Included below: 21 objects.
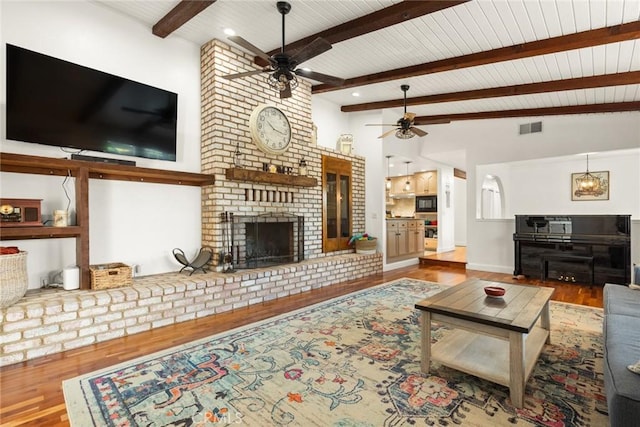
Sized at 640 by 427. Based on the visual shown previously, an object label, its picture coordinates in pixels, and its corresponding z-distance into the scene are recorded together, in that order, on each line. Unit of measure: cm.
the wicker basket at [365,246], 602
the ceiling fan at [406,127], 466
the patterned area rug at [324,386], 175
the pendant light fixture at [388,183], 985
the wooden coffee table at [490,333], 186
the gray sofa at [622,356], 125
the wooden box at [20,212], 257
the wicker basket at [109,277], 301
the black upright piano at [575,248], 490
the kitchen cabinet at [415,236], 739
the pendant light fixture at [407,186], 956
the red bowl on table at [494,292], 248
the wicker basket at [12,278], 244
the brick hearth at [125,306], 246
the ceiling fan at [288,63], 278
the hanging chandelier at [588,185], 585
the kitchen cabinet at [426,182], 895
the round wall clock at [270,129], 437
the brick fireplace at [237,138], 402
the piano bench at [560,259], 509
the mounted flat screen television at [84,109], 277
